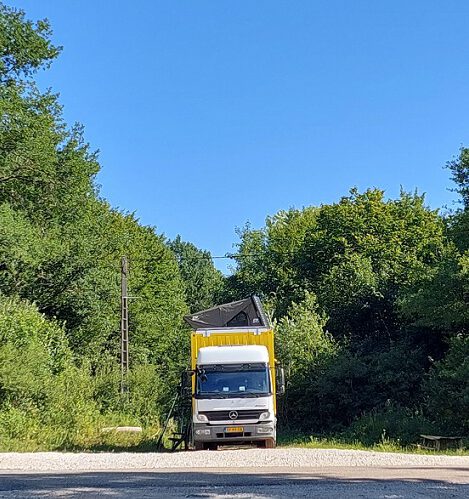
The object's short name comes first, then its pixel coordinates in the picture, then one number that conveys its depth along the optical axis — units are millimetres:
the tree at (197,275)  76950
